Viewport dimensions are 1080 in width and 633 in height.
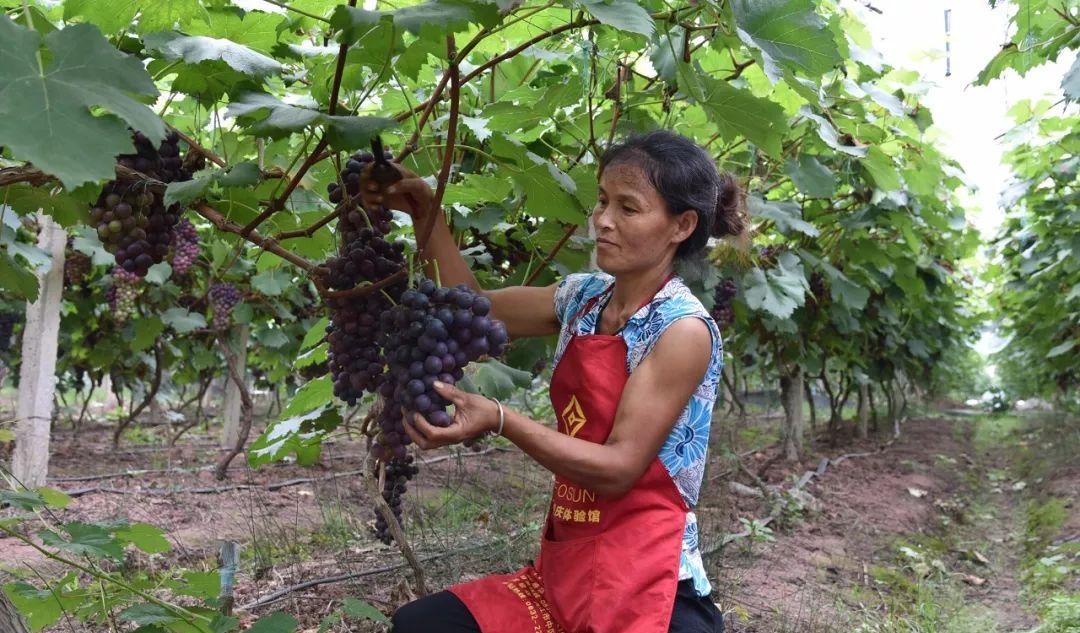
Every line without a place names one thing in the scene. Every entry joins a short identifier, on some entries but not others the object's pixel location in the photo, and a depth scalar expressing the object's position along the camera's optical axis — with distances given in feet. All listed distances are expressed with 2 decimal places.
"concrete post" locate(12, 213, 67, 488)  15.66
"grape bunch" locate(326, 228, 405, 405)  5.80
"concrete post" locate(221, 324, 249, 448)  24.36
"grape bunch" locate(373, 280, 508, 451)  4.98
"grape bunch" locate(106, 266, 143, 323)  19.23
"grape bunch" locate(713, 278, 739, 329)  15.14
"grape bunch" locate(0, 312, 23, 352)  26.40
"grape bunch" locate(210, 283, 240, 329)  20.36
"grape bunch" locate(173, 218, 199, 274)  9.60
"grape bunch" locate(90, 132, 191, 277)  5.27
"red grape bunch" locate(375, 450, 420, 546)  10.19
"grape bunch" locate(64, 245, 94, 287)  19.38
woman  6.06
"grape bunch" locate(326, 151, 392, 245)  5.91
